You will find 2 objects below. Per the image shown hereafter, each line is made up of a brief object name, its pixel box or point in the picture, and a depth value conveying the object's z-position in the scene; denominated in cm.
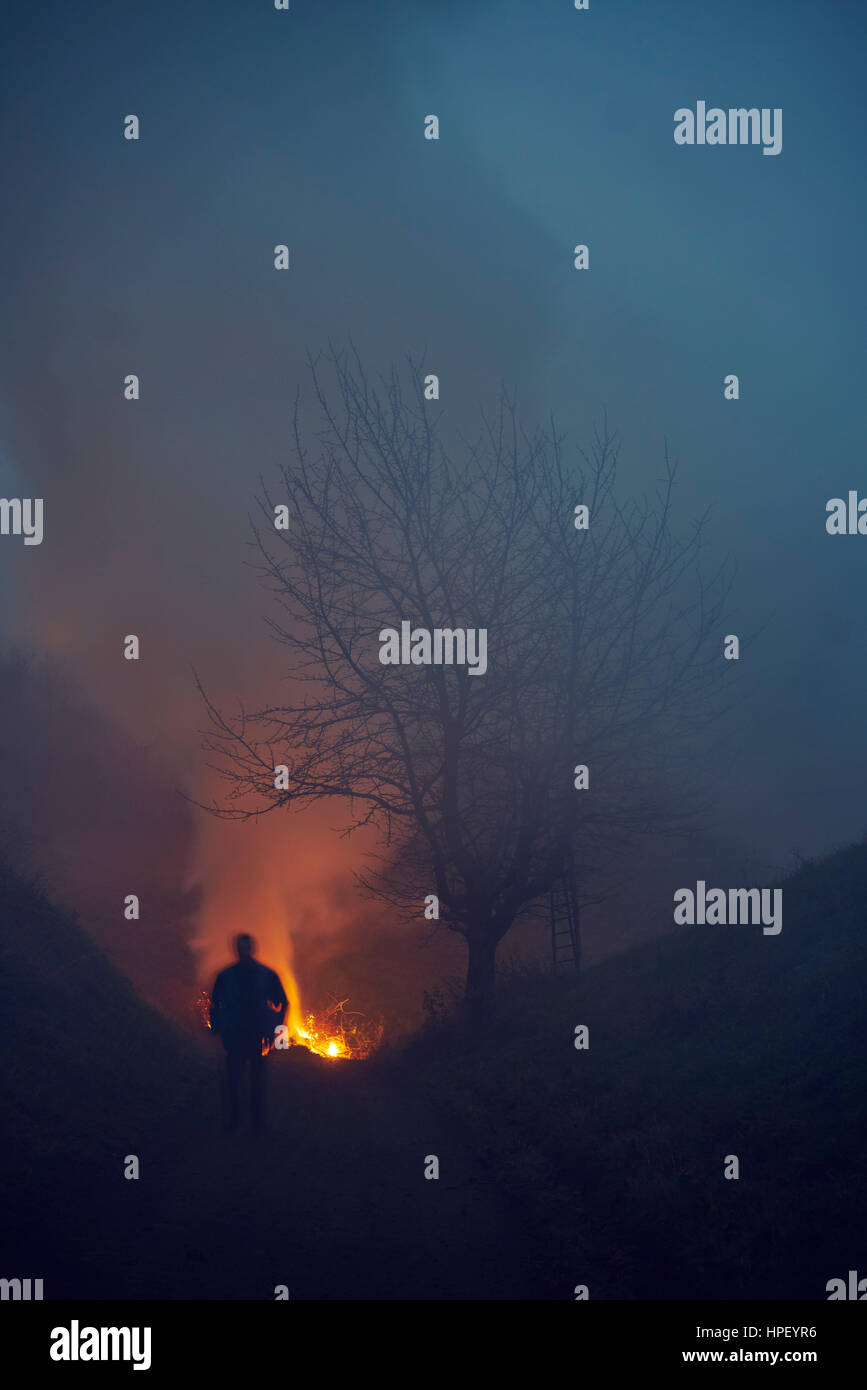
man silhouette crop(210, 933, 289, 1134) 974
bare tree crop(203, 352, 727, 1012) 1445
